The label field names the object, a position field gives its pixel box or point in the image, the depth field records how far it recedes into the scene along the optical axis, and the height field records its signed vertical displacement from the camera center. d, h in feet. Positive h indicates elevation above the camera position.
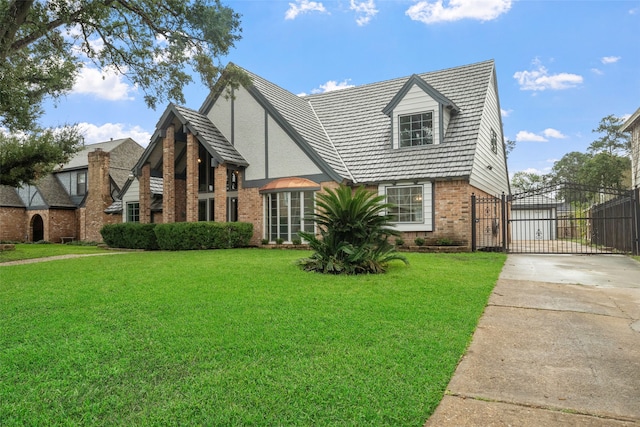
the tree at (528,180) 165.89 +18.28
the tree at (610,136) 126.95 +28.54
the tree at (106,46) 33.04 +18.28
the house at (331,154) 45.47 +9.07
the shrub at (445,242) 42.96 -2.35
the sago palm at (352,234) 26.04 -0.85
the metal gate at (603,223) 39.01 -0.38
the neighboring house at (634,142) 53.26 +11.39
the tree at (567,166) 173.17 +26.29
